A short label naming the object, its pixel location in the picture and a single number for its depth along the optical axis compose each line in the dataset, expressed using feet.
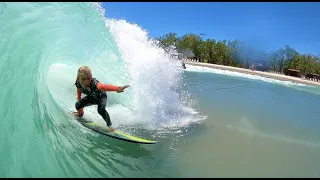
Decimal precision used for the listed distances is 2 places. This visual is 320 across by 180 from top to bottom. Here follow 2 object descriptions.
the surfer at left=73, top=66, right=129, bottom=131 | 14.47
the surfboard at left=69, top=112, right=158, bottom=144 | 16.04
